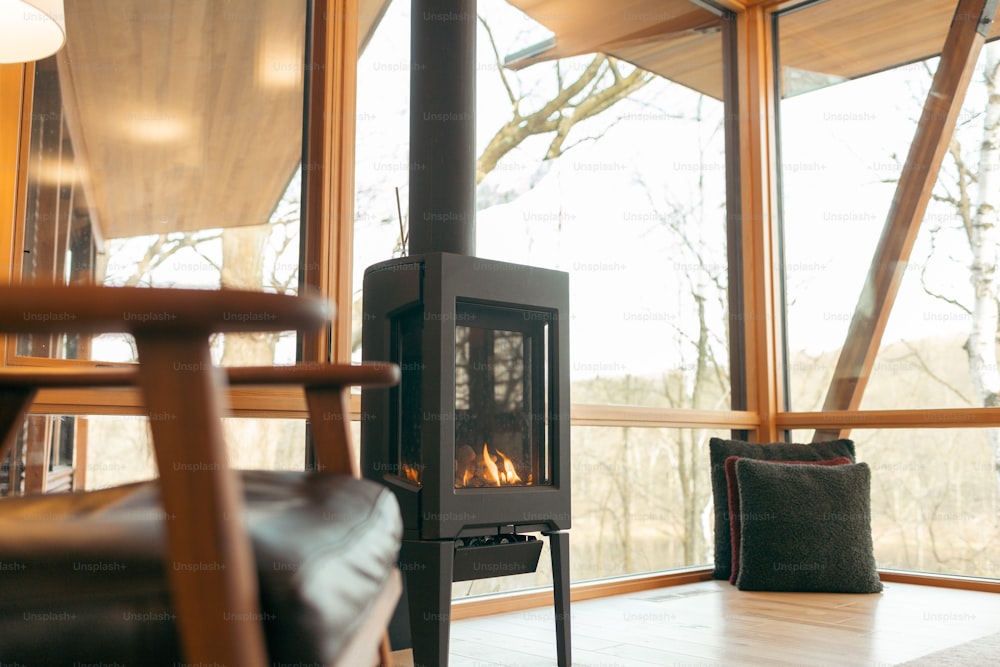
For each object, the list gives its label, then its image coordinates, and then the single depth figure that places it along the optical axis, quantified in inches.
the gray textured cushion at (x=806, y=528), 135.1
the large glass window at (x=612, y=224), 127.2
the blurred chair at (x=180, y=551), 27.0
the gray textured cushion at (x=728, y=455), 148.5
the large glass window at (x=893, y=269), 149.1
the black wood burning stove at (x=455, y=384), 85.8
